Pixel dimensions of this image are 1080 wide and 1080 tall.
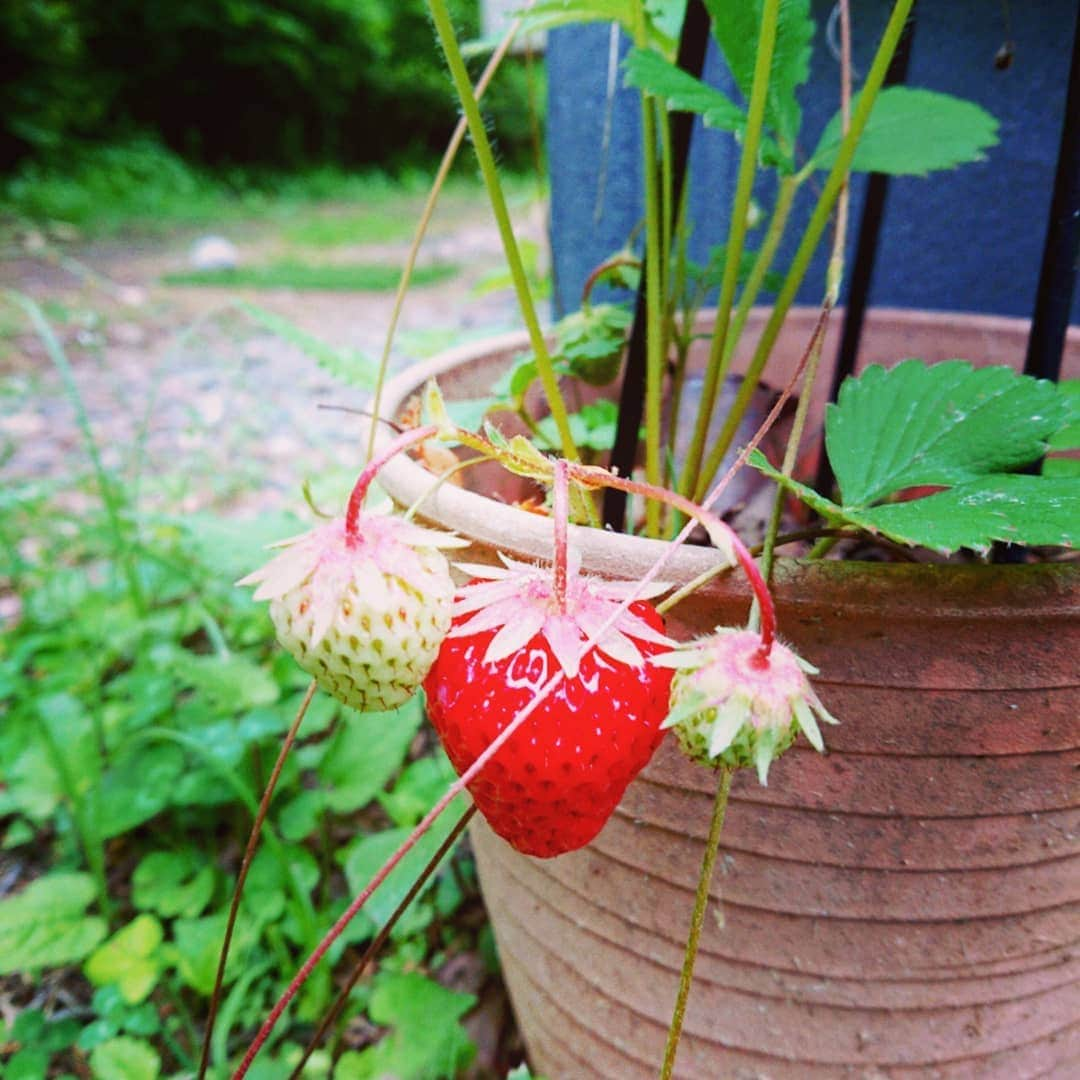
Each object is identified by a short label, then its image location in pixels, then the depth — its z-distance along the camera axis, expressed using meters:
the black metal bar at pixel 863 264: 0.21
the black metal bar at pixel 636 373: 0.17
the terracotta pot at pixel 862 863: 0.13
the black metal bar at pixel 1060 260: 0.14
